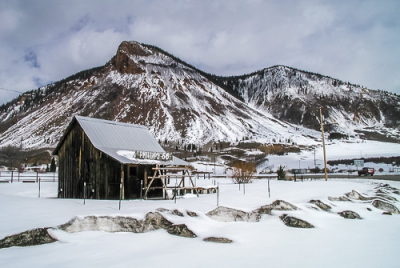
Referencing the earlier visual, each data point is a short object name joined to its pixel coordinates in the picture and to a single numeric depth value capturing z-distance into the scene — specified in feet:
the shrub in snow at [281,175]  125.56
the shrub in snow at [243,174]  117.50
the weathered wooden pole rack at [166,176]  63.98
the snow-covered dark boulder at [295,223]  40.52
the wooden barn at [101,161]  67.15
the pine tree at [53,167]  210.71
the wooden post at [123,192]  66.57
